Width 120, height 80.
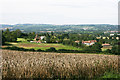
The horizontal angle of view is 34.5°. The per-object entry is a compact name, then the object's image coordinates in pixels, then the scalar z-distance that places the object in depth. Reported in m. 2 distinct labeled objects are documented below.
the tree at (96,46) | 67.15
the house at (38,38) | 103.51
